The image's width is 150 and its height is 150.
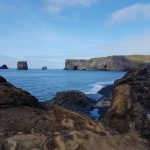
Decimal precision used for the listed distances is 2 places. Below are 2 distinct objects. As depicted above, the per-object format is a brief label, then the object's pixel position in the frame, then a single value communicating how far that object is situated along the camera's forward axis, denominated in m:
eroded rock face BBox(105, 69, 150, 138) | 4.82
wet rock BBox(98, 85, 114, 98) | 22.47
